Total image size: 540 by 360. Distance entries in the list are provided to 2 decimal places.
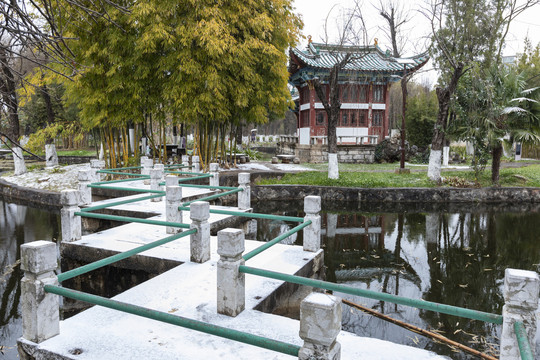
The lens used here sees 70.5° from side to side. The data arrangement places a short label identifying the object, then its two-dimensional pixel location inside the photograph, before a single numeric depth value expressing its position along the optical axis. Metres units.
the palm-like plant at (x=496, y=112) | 12.47
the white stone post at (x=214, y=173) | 9.81
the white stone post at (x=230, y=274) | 3.18
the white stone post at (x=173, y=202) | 5.67
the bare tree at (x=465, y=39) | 12.88
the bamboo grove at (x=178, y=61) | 11.35
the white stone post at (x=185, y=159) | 16.21
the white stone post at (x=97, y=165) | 10.31
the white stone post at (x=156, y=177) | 8.59
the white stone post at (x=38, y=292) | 2.74
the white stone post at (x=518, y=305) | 2.12
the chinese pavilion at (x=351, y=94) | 21.08
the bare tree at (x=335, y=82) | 13.05
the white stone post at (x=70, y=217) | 5.17
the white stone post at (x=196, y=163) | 11.59
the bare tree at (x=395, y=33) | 14.21
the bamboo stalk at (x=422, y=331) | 4.04
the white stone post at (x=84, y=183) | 6.98
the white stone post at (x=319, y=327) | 1.94
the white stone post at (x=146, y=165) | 11.30
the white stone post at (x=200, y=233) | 4.41
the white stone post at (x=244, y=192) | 7.45
